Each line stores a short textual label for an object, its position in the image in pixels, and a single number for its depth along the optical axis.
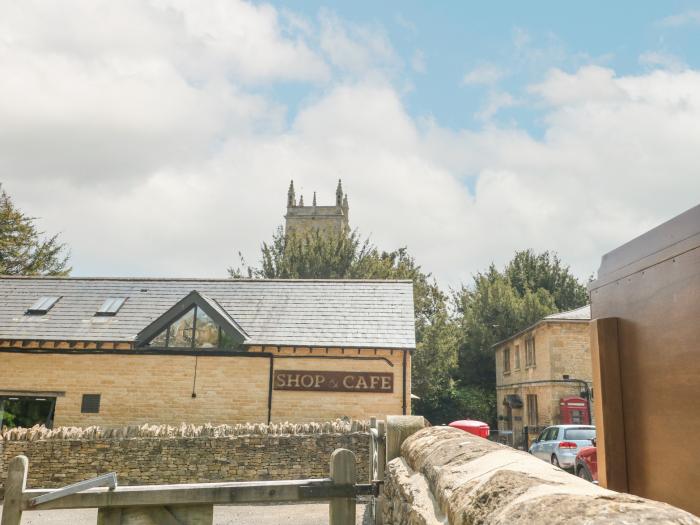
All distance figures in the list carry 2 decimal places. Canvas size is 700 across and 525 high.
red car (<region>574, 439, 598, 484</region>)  12.08
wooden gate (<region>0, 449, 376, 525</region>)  3.49
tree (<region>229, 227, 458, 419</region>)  32.31
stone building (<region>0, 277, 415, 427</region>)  17.70
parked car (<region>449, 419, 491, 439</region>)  13.54
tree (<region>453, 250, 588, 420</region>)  36.41
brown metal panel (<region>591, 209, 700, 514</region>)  1.77
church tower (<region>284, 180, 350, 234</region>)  52.78
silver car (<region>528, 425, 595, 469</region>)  14.71
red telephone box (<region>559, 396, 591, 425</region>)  23.03
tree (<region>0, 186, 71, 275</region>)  32.78
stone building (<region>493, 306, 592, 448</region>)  23.66
